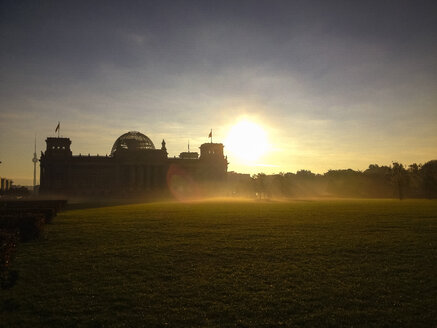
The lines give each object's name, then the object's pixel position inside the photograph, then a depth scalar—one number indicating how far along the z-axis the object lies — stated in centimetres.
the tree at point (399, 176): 7675
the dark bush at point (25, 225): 2188
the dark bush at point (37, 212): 2942
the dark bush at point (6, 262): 1256
